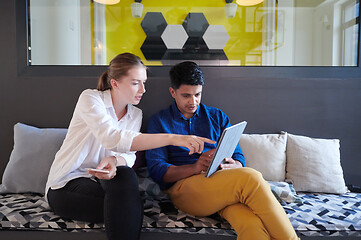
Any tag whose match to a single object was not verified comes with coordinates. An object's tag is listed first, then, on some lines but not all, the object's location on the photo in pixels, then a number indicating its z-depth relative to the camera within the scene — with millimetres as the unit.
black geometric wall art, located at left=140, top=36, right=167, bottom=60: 2309
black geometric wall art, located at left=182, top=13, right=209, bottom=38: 2311
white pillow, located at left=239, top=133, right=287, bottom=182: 2016
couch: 1486
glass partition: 2307
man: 1330
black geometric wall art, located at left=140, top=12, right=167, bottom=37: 2312
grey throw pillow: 1902
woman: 1352
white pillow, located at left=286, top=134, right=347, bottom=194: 1975
